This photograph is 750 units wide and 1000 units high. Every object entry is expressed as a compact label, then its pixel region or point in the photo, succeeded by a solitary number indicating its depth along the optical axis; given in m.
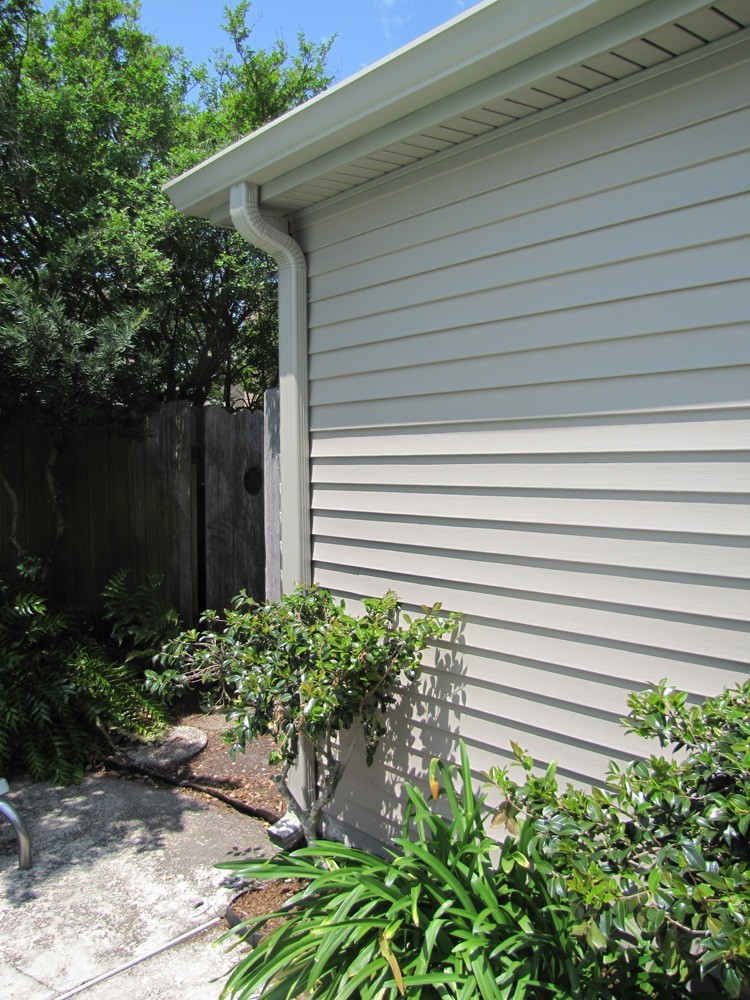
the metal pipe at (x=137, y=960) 2.79
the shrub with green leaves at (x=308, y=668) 3.05
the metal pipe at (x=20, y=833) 3.50
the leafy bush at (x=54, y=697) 4.56
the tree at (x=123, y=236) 5.14
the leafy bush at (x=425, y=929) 2.17
